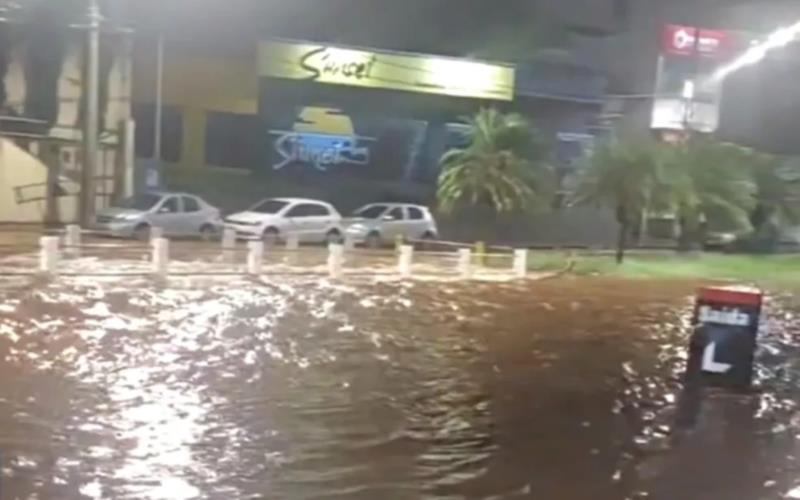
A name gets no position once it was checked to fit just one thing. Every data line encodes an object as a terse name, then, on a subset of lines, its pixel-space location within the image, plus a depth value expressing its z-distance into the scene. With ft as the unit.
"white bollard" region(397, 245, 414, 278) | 80.43
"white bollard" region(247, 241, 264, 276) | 73.82
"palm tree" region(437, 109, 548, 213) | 123.65
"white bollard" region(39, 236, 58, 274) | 67.46
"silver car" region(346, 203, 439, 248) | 111.55
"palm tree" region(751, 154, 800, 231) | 132.05
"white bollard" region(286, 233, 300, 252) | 96.98
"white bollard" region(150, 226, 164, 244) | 84.61
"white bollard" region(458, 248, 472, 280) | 83.25
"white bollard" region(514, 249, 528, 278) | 87.39
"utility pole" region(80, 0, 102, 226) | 94.22
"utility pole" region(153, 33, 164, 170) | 115.85
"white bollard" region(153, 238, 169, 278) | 70.59
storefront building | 121.90
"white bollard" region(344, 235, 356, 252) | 98.80
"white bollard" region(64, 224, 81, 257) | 80.28
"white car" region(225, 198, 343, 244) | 104.58
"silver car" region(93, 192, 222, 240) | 98.32
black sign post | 41.09
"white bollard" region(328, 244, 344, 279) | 75.97
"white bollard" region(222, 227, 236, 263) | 88.22
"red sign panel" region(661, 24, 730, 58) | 151.23
